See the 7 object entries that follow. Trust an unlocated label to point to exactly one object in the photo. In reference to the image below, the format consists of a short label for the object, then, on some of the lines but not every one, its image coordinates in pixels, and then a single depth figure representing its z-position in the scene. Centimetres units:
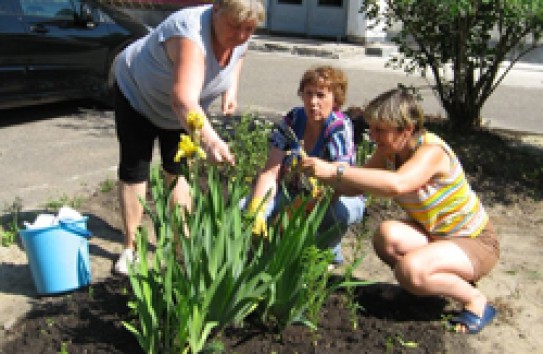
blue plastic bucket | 314
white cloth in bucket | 319
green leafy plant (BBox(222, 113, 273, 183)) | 482
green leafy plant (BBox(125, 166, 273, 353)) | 247
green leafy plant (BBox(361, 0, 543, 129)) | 594
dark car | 659
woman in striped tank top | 288
